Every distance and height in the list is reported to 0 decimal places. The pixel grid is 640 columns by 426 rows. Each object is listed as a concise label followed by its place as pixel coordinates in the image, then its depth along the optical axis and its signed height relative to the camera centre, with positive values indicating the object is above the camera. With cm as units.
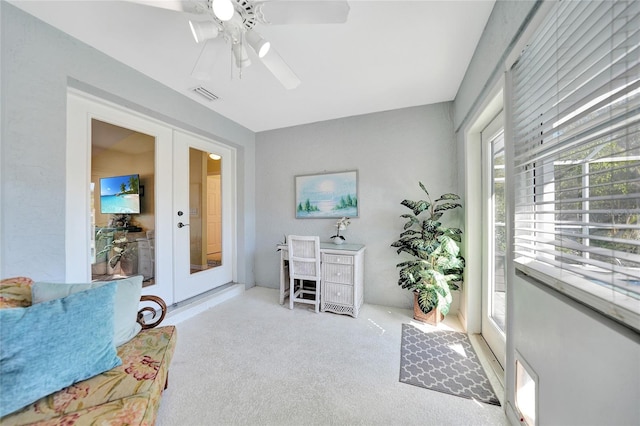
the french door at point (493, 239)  179 -23
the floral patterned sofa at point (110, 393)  87 -79
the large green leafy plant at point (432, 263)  217 -51
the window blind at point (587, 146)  64 +24
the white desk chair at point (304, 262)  260 -59
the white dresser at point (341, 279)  254 -78
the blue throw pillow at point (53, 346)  89 -59
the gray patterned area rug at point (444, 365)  148 -117
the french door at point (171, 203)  190 +12
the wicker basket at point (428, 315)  231 -109
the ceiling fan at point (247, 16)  109 +103
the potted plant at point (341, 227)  296 -19
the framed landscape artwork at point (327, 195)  301 +25
